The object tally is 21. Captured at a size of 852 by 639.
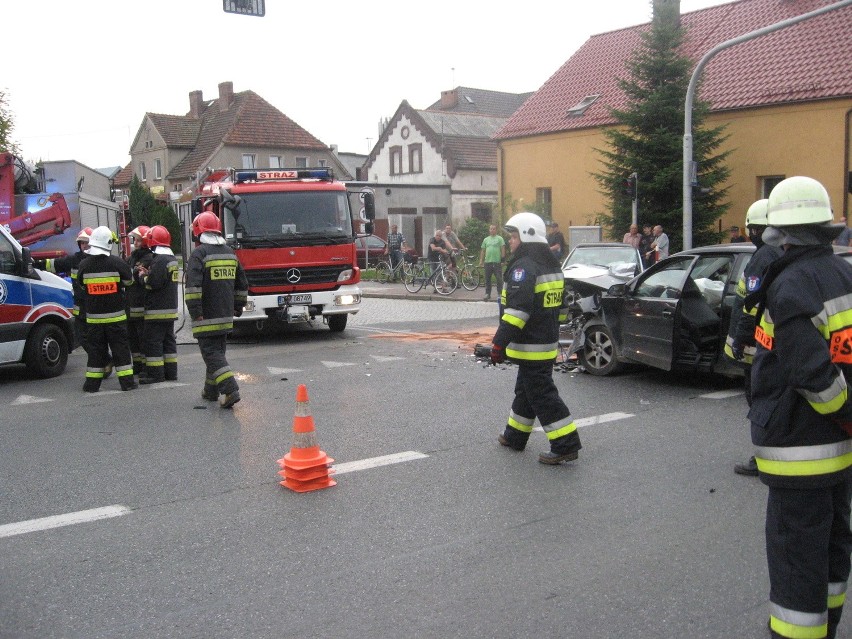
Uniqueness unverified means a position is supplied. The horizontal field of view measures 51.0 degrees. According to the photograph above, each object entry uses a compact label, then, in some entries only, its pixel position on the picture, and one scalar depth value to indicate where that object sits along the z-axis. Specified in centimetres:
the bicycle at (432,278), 2358
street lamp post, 1630
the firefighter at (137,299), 1052
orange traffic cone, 594
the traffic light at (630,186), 1950
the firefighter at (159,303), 1024
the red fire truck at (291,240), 1389
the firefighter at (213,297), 878
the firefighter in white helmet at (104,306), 991
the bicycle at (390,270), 2864
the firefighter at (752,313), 583
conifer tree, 2367
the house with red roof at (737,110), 2403
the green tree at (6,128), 3512
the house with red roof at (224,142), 5650
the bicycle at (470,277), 2431
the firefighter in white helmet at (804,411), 311
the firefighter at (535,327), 645
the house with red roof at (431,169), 4100
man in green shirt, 1984
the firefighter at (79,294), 1080
